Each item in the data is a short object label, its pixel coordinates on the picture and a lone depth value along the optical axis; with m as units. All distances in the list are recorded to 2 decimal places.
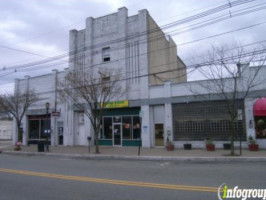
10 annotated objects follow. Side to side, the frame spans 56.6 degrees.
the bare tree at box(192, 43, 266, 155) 17.97
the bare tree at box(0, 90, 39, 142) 26.41
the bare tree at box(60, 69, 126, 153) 19.88
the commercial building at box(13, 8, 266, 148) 20.47
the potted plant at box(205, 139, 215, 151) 18.53
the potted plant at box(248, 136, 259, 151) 17.49
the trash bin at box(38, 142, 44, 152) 21.80
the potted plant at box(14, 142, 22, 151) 23.68
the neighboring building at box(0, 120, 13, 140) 46.59
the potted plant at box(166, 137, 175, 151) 19.71
